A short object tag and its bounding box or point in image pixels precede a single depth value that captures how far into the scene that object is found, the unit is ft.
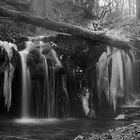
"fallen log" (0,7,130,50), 53.83
